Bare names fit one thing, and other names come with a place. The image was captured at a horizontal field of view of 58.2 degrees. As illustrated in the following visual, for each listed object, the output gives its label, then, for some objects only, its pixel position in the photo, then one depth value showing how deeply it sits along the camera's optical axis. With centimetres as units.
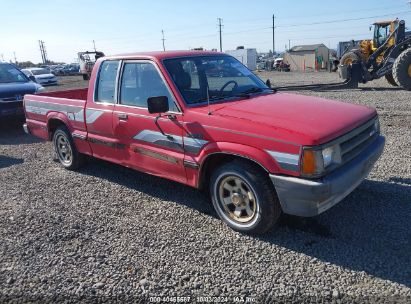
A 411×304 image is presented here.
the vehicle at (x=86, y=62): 3319
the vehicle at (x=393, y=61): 1305
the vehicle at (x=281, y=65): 3931
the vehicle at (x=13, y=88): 918
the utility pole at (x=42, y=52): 9496
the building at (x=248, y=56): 4162
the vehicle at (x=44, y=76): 2845
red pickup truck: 325
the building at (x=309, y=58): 3809
